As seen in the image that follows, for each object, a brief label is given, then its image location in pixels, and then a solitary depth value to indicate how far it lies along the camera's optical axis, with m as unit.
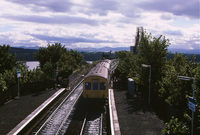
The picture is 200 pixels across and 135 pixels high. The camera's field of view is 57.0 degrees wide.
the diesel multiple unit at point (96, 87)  19.84
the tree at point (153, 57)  22.08
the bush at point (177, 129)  10.00
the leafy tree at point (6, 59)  28.33
